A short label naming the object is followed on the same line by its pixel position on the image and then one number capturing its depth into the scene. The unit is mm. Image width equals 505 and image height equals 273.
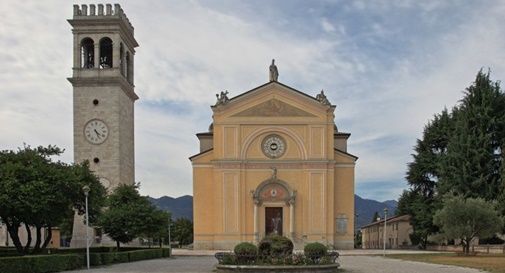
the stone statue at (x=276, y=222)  62722
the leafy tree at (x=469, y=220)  46656
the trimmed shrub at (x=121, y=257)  38594
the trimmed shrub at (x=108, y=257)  36753
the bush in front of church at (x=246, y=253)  28188
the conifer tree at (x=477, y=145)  56156
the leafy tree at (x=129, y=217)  46750
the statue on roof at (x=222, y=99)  63656
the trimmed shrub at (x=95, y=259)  35281
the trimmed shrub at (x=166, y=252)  48228
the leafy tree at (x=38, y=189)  31047
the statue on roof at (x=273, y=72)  69131
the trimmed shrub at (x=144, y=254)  41562
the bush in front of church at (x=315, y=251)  28516
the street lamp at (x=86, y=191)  32281
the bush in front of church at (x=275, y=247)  28641
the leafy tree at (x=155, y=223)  47688
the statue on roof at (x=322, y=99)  63812
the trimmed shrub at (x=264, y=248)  28686
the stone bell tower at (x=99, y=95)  61125
